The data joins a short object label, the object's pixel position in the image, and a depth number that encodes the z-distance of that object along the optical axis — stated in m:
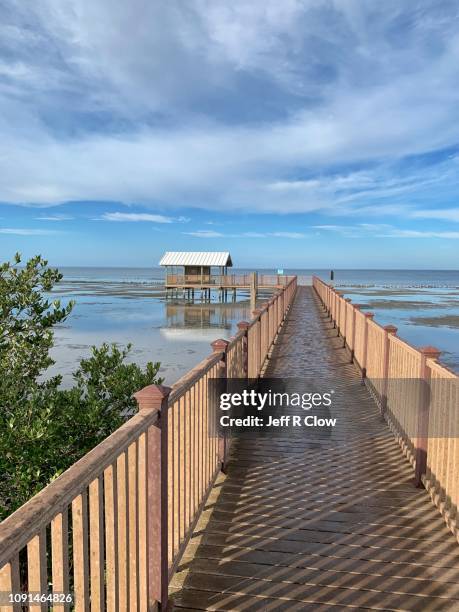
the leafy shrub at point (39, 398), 5.04
